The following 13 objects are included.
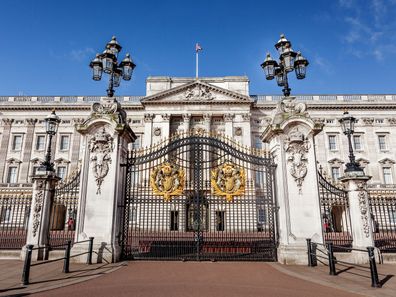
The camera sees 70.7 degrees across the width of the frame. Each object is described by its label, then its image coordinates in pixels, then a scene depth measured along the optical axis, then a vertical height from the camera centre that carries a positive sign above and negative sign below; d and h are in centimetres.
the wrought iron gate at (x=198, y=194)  1120 +86
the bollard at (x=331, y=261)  814 -134
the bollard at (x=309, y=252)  959 -123
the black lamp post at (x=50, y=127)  1223 +384
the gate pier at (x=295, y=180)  1019 +133
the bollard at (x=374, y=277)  695 -151
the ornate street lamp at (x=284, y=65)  1182 +639
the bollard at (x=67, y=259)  833 -125
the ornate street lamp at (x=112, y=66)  1189 +635
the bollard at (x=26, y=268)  698 -127
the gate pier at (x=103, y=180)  1026 +135
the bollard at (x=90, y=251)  972 -121
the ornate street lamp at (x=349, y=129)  1140 +357
